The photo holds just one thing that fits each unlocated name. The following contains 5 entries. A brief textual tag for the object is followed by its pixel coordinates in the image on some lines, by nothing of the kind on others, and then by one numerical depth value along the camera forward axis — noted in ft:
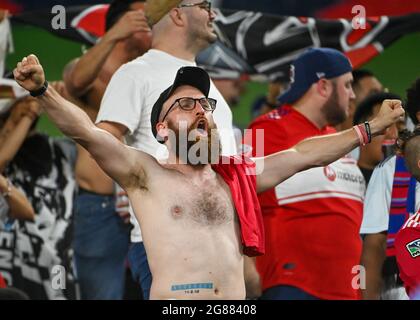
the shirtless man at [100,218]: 41.39
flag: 45.06
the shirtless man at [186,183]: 28.50
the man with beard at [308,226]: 36.76
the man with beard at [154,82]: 33.32
